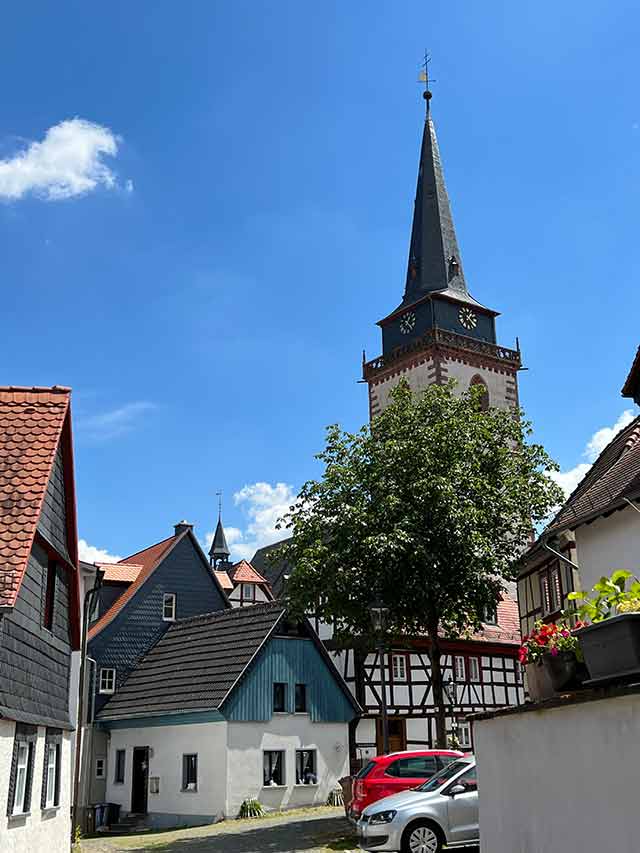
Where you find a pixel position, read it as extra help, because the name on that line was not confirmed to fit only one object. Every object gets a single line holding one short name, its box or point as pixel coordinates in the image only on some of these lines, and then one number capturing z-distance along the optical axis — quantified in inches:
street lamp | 872.3
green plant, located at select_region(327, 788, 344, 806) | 1210.3
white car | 609.3
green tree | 1016.9
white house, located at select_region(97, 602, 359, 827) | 1146.0
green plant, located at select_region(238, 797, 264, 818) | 1115.3
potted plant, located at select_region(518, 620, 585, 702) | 289.6
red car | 755.4
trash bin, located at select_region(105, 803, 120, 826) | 1242.0
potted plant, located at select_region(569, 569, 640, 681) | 237.9
